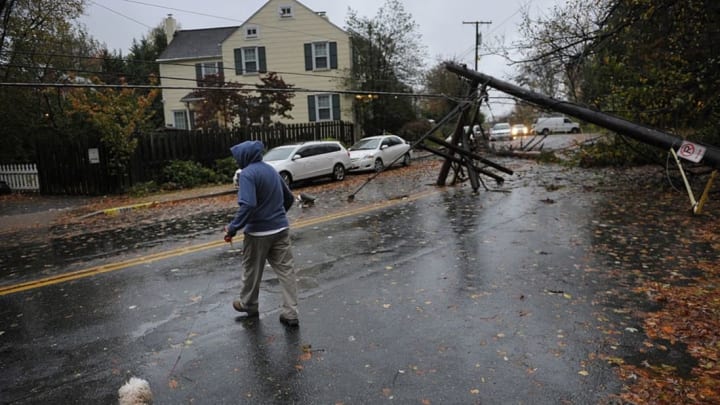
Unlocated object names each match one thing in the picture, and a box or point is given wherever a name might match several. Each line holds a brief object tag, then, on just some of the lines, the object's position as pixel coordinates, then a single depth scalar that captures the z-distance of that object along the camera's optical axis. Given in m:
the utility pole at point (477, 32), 45.28
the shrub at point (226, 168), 21.55
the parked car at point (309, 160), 18.31
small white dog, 3.67
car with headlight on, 41.52
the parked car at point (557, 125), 49.07
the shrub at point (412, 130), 34.59
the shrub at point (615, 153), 17.01
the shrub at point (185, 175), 20.12
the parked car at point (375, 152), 22.47
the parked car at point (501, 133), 43.55
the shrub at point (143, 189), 18.92
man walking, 5.12
